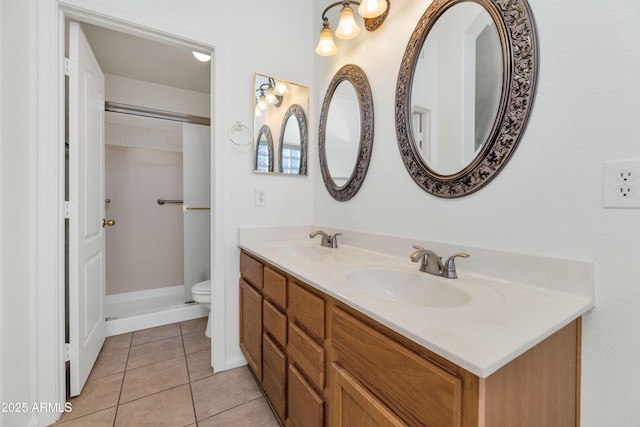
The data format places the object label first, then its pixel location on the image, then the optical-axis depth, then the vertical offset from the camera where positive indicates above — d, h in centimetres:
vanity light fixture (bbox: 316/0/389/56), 123 +94
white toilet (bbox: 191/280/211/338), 219 -71
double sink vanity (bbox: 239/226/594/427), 51 -31
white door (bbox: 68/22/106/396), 143 +0
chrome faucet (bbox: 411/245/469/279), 95 -20
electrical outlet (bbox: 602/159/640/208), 65 +7
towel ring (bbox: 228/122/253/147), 166 +48
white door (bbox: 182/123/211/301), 270 +7
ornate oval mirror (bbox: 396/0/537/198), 85 +44
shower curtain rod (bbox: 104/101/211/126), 231 +88
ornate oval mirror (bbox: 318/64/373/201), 147 +47
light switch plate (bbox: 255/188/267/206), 176 +8
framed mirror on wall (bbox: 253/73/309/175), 174 +57
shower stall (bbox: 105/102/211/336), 269 +1
